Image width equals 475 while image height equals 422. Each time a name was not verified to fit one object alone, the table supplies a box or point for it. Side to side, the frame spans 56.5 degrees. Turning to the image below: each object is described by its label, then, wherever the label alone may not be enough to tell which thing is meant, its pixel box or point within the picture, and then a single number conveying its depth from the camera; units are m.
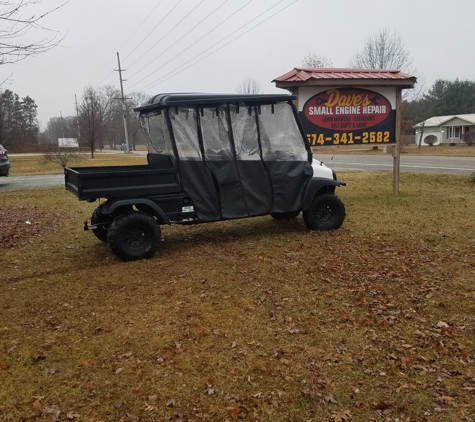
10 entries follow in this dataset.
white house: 53.97
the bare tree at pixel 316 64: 46.91
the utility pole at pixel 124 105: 52.97
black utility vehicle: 6.22
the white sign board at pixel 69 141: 59.14
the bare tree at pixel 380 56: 44.81
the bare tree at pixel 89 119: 37.62
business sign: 9.99
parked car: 15.95
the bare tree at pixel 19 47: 6.35
